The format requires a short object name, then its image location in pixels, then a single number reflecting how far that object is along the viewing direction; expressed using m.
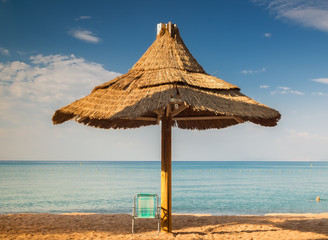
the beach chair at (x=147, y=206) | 4.98
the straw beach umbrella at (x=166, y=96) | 4.58
